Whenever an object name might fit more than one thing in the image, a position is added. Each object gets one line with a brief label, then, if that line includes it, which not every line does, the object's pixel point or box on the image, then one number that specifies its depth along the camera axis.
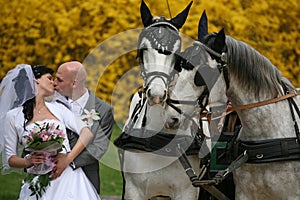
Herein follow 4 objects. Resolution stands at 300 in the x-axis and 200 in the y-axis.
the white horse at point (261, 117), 10.49
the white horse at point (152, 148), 10.96
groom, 11.16
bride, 10.75
